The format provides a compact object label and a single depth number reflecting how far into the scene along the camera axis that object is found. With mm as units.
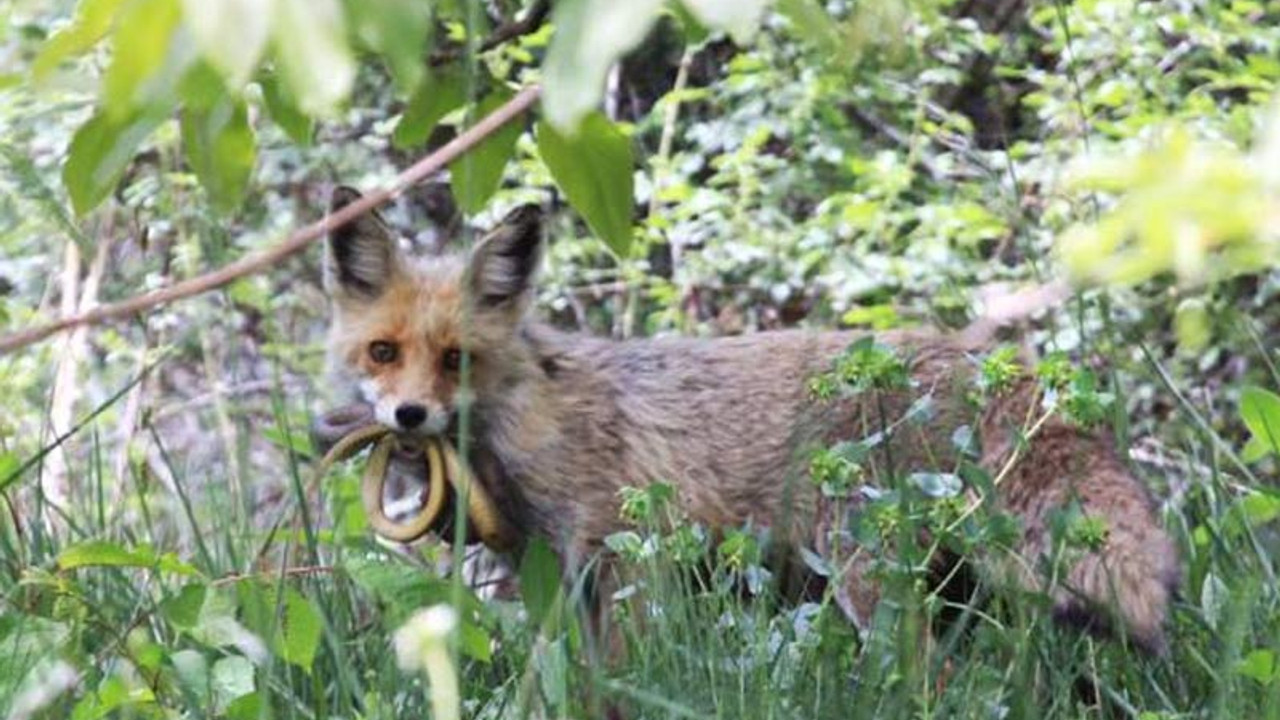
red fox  11781
